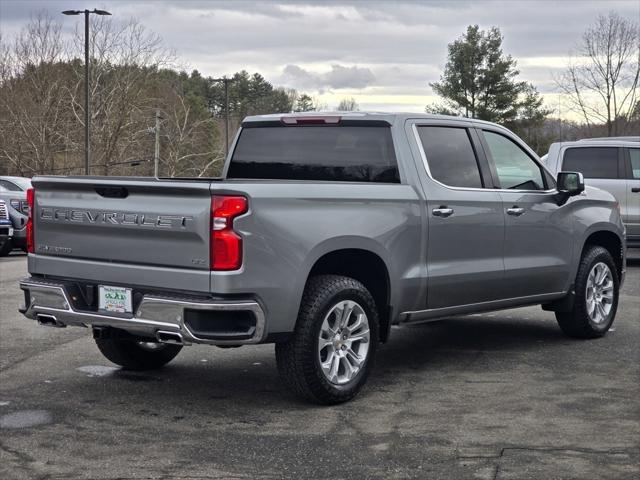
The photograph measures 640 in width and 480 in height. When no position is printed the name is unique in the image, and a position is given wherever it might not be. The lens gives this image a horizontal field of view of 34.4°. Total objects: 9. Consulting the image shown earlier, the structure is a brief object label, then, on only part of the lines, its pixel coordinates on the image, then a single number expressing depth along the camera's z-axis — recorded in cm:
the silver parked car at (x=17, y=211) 1903
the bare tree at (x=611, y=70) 5566
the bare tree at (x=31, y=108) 6047
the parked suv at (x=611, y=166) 1589
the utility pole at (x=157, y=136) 5282
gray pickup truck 582
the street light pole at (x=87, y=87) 4341
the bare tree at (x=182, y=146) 7012
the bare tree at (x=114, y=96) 6238
